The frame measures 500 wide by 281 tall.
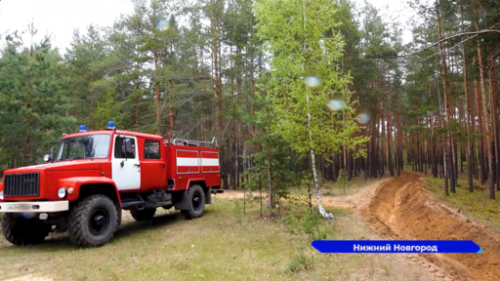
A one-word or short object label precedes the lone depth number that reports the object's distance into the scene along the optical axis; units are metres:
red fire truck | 6.45
